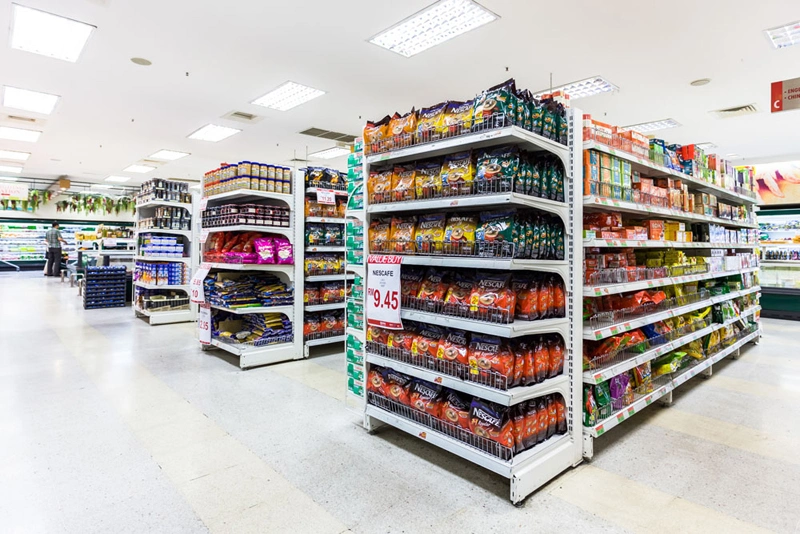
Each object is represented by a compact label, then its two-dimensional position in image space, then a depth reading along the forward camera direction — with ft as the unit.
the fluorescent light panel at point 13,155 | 36.63
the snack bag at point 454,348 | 7.86
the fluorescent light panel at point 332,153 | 35.79
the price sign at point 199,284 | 16.26
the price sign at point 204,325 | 16.58
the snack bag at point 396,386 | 8.96
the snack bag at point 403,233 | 8.86
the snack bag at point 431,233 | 8.30
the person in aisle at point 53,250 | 51.90
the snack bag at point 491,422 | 7.09
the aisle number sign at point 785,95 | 13.17
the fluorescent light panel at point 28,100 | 21.97
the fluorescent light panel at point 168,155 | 36.40
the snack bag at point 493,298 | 7.18
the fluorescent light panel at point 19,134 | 29.25
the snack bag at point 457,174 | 7.71
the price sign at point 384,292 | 8.73
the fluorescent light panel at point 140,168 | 43.29
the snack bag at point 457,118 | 7.63
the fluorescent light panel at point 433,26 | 13.94
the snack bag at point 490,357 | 7.14
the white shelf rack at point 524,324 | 6.95
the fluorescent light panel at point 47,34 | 14.52
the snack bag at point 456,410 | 7.82
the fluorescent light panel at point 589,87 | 19.97
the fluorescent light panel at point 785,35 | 14.99
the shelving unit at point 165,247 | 24.04
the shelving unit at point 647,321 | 8.34
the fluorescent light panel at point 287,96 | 21.49
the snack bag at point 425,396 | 8.34
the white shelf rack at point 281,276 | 15.14
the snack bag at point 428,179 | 8.27
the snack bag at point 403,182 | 8.74
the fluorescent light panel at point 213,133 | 28.75
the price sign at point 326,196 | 16.11
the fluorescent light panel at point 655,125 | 26.26
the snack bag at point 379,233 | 9.37
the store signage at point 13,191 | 51.29
